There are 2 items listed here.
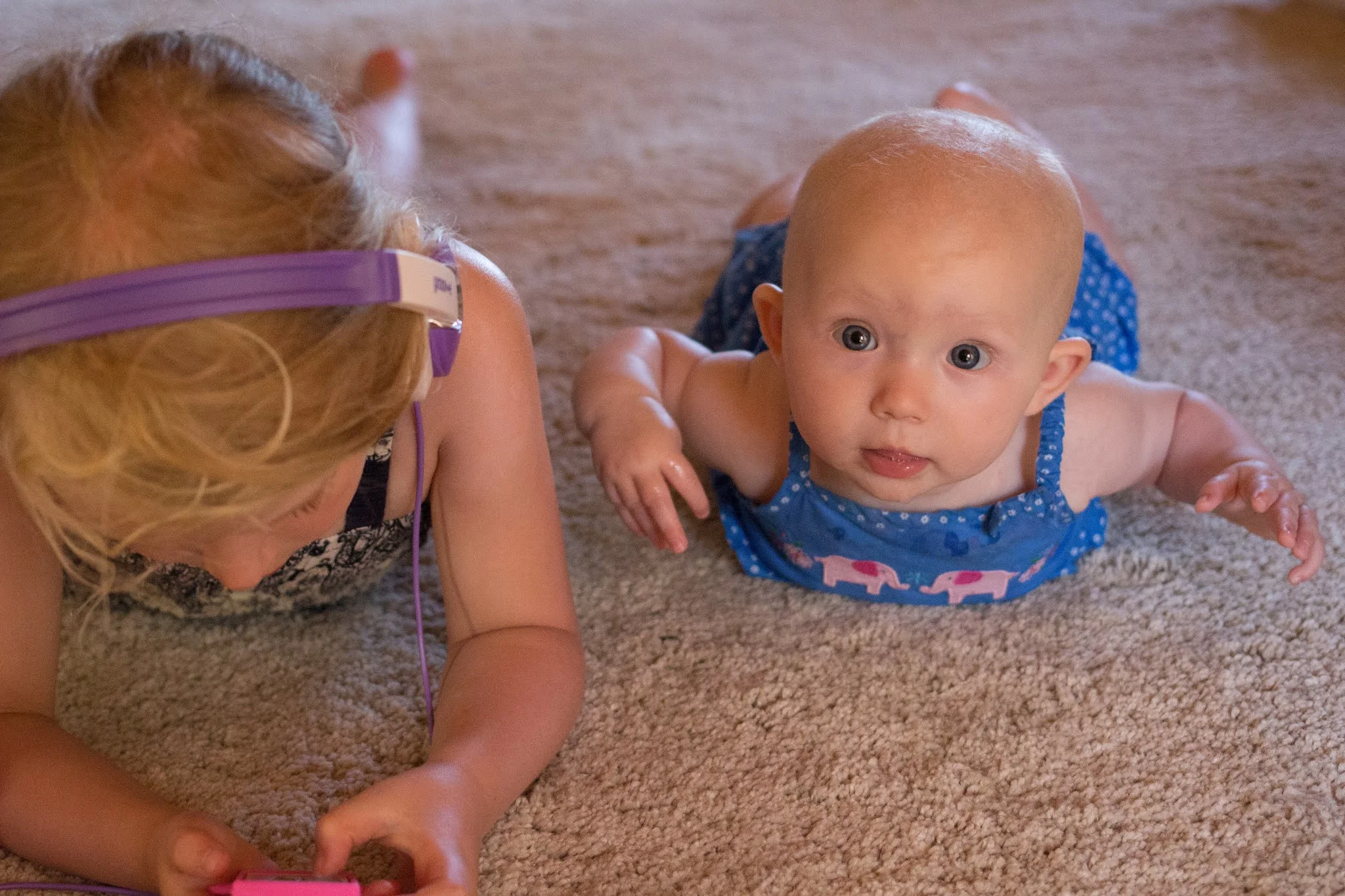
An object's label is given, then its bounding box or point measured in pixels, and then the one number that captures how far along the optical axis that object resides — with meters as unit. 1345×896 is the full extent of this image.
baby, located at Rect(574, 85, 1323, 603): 0.79
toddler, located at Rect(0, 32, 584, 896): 0.55
